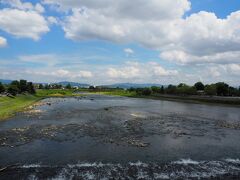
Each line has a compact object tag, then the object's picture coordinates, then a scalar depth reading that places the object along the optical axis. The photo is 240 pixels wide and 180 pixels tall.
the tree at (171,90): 112.86
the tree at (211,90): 90.56
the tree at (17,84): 80.92
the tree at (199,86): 115.86
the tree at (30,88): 103.41
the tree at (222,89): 92.19
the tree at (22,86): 96.86
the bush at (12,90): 76.62
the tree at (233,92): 92.39
